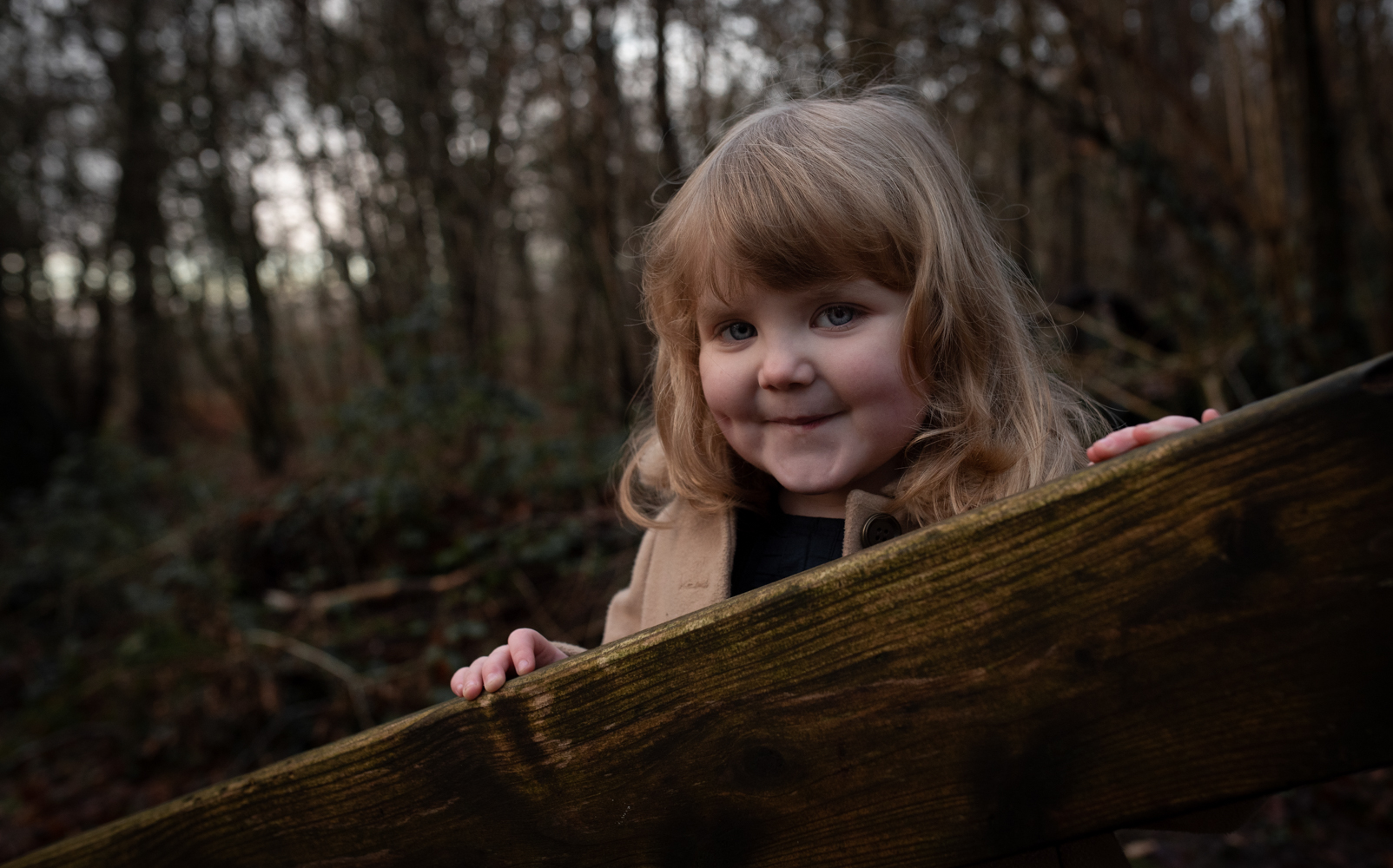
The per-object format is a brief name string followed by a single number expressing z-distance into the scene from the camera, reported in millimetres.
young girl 668
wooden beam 447
